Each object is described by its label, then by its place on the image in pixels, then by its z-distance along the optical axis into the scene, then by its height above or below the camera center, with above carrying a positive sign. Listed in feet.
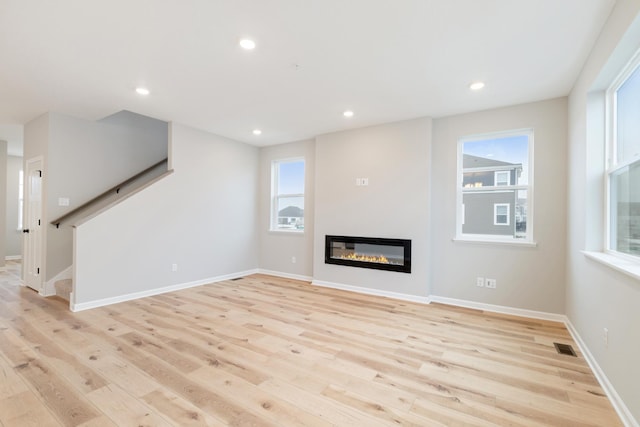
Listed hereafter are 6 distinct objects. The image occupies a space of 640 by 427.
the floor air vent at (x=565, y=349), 8.74 -4.00
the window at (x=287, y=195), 19.26 +1.35
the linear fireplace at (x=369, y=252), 14.37 -1.92
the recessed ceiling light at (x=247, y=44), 7.90 +4.68
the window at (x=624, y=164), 6.72 +1.36
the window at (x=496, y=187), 12.32 +1.36
